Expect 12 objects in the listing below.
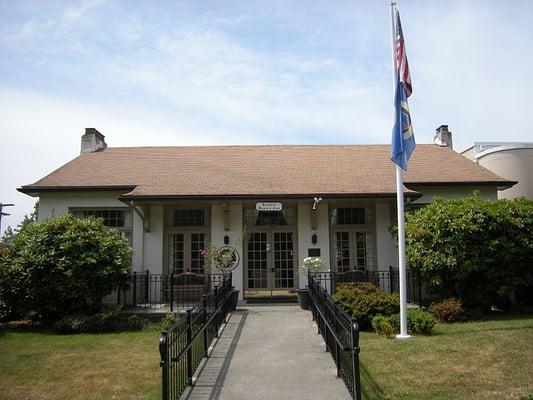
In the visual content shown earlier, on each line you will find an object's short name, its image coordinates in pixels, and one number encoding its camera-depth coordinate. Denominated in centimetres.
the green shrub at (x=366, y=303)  1036
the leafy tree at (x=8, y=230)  2660
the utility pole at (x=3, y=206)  2328
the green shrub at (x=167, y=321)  1106
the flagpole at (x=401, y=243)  922
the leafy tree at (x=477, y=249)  1153
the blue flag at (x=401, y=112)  954
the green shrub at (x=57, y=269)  1147
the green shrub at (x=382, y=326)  964
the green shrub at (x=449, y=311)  1102
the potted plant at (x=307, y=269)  1281
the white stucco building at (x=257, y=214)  1469
